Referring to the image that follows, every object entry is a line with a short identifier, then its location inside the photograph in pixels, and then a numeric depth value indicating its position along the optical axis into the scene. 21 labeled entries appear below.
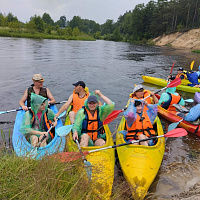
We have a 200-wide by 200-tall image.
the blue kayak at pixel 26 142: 3.46
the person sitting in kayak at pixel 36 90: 4.78
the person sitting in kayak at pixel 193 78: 8.79
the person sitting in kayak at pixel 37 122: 3.63
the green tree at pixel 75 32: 49.95
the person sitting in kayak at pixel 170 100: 5.97
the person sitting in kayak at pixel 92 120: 3.68
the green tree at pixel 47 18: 102.25
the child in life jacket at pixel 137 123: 3.91
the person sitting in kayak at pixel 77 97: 4.84
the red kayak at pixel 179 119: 5.03
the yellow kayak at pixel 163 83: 8.89
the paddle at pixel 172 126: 4.39
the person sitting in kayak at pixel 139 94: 4.87
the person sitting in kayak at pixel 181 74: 8.62
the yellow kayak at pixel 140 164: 2.92
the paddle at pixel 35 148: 2.62
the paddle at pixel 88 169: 2.54
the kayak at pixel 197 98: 5.62
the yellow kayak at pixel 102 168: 2.64
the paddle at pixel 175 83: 5.88
